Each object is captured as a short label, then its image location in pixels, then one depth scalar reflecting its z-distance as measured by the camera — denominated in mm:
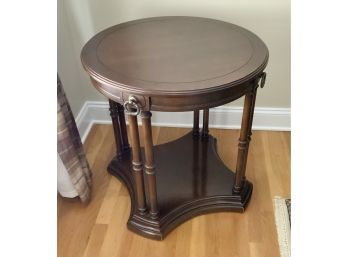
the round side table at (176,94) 1028
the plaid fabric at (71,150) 1294
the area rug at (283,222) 1322
